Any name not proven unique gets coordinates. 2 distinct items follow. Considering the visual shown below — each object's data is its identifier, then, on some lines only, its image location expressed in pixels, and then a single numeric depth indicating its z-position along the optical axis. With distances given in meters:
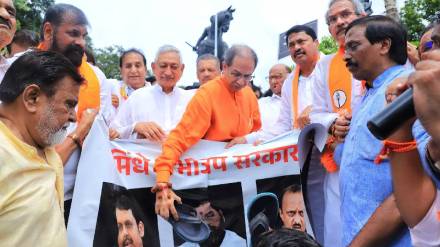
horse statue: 22.36
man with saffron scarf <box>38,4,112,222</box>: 3.29
